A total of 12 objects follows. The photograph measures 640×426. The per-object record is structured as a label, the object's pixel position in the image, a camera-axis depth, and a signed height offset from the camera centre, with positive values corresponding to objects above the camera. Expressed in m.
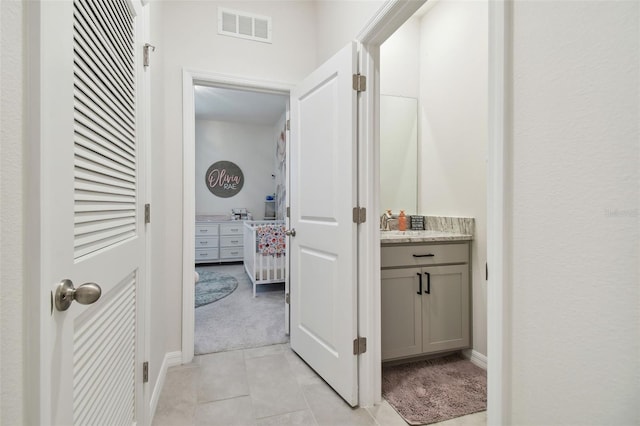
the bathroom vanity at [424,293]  2.13 -0.55
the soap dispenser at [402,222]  2.69 -0.08
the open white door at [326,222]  1.77 -0.07
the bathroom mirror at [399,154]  2.80 +0.51
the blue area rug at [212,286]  3.83 -1.01
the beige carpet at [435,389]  1.71 -1.05
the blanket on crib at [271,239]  3.97 -0.34
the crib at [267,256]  3.98 -0.56
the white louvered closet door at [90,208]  0.63 +0.01
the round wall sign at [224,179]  6.38 +0.65
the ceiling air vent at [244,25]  2.48 +1.45
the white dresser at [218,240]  5.82 -0.53
